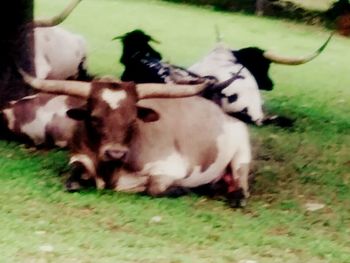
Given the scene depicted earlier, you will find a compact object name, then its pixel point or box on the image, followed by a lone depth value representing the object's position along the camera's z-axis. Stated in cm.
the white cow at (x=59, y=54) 927
